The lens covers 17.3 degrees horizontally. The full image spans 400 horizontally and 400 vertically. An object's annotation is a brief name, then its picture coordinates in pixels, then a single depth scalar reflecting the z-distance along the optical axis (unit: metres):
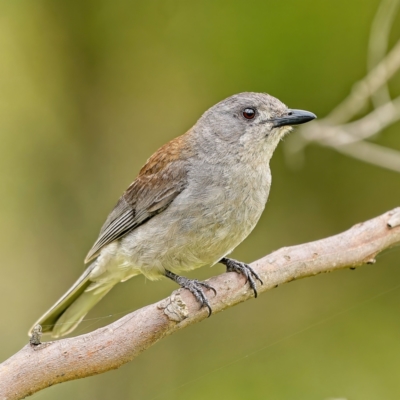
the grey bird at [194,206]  7.47
